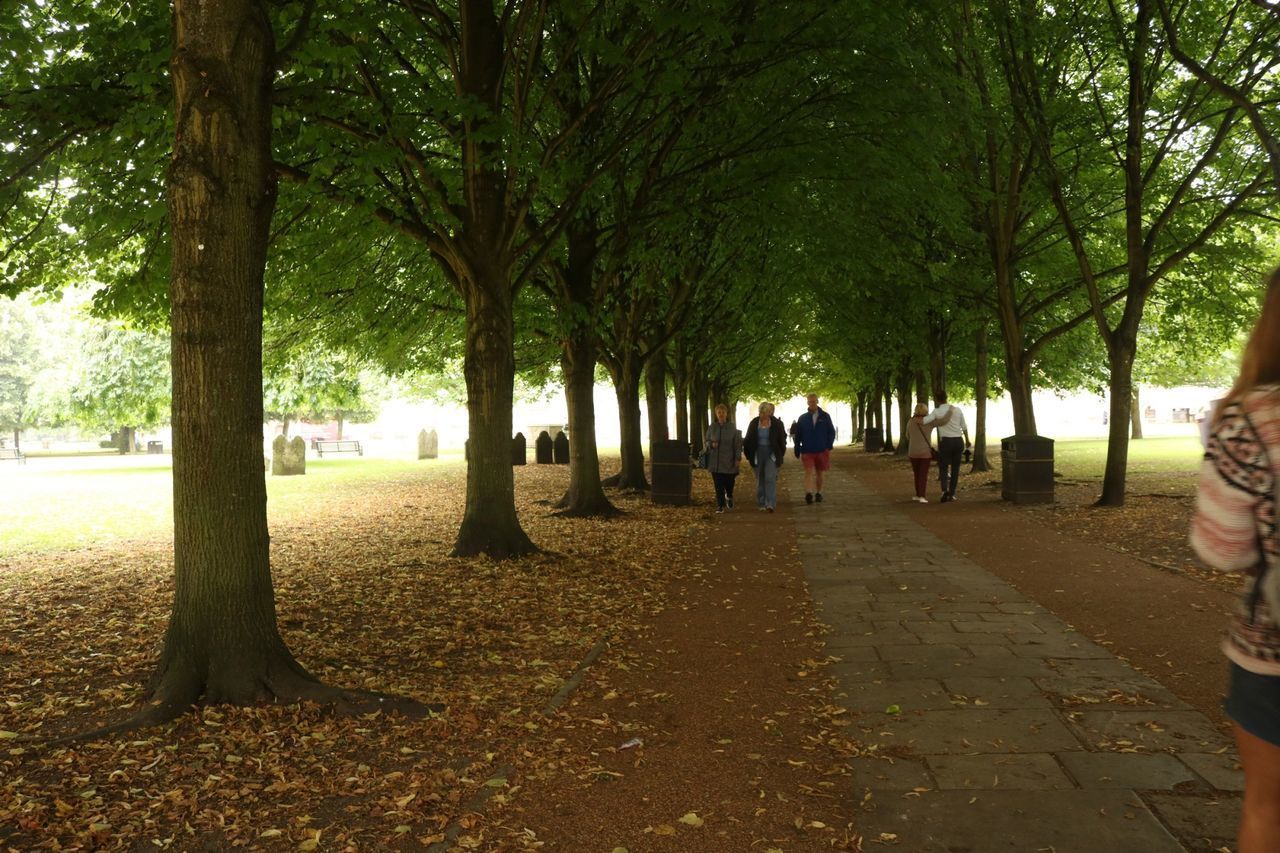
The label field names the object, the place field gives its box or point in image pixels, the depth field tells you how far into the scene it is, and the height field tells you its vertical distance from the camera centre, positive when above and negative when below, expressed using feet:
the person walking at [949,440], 55.98 -0.18
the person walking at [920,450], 57.72 -0.73
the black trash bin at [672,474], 60.08 -1.76
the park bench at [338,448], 162.30 +1.34
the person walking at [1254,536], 7.27 -0.82
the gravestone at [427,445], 133.90 +1.05
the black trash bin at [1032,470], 55.62 -2.02
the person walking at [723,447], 55.06 -0.21
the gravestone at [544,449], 118.42 +0.01
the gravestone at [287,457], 97.04 -0.02
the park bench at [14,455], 151.88 +1.69
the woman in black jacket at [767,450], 54.60 -0.42
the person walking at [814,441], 57.00 -0.01
